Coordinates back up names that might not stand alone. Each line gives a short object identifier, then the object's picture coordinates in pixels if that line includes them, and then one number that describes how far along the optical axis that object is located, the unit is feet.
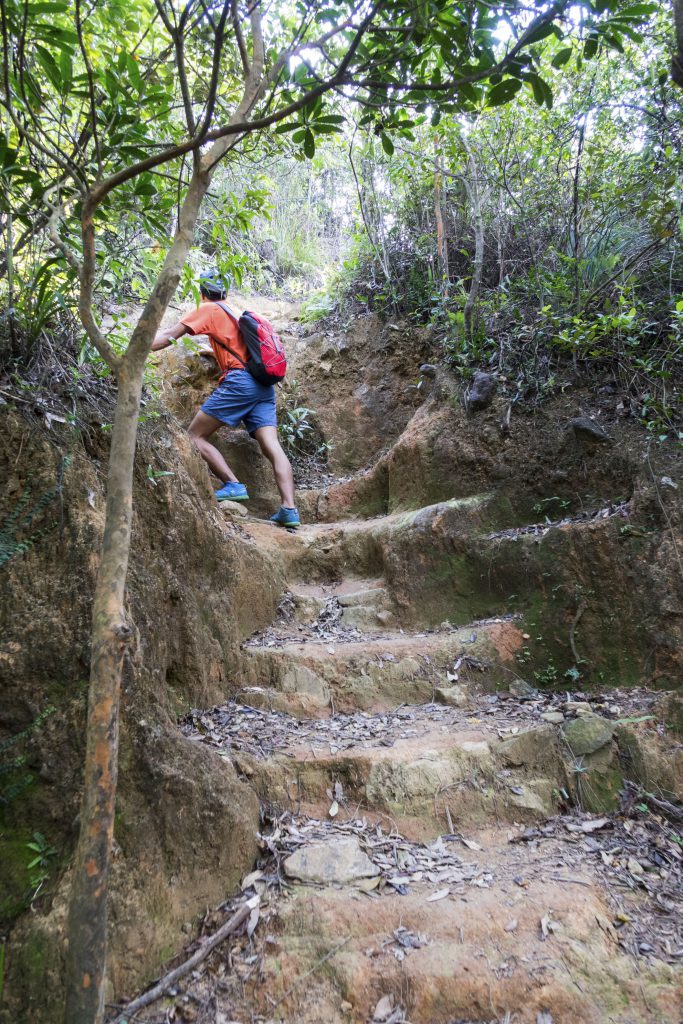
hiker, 17.67
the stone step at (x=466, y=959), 6.95
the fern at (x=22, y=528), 8.01
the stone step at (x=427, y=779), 9.84
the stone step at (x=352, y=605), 15.66
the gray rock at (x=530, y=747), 10.75
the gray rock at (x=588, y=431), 14.82
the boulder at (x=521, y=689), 13.10
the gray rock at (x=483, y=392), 17.37
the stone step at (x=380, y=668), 12.74
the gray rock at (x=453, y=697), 12.88
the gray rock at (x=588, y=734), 10.82
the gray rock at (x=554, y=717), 11.46
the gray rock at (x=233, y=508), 17.83
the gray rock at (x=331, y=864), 8.39
